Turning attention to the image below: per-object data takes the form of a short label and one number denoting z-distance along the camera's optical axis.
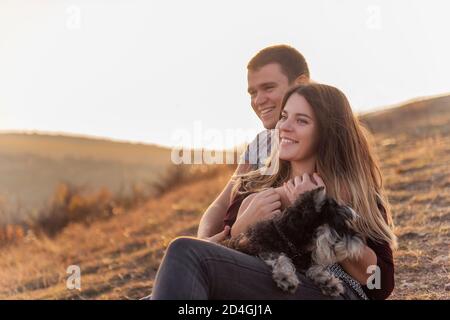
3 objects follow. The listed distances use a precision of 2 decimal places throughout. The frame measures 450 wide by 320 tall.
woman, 3.45
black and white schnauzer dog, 3.64
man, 5.50
